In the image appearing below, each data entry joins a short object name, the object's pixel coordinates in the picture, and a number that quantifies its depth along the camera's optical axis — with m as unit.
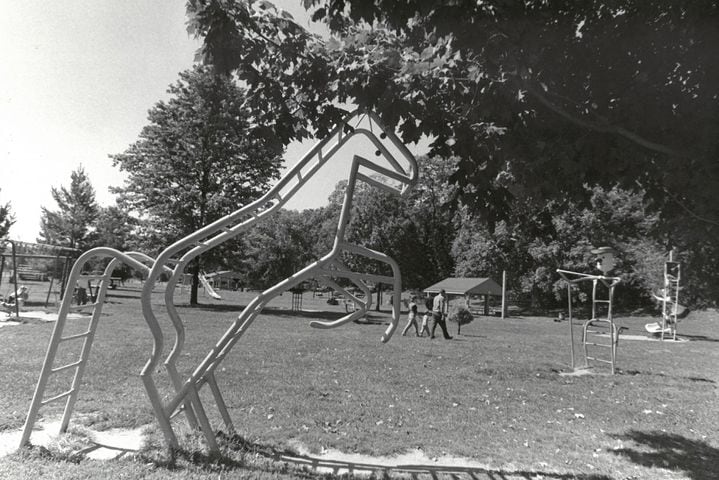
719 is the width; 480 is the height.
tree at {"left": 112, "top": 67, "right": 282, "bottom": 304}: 27.77
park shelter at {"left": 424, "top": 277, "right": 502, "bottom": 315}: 34.66
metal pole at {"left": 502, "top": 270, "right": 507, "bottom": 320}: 34.94
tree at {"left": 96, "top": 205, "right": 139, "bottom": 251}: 28.72
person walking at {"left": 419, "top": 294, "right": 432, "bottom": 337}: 16.84
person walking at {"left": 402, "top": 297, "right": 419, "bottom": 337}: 16.66
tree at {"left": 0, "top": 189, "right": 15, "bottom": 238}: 37.49
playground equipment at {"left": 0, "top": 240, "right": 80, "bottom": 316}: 15.14
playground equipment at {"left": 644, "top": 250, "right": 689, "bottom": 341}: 20.25
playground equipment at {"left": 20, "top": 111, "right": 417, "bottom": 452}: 4.15
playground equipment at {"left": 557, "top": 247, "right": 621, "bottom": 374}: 10.61
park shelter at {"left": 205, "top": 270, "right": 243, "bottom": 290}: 79.49
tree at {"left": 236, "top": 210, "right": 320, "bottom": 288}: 38.62
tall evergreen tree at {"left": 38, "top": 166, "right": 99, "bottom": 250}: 39.09
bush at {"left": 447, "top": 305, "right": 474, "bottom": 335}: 18.39
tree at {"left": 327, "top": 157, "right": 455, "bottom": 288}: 39.78
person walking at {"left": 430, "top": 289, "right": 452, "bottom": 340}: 16.15
